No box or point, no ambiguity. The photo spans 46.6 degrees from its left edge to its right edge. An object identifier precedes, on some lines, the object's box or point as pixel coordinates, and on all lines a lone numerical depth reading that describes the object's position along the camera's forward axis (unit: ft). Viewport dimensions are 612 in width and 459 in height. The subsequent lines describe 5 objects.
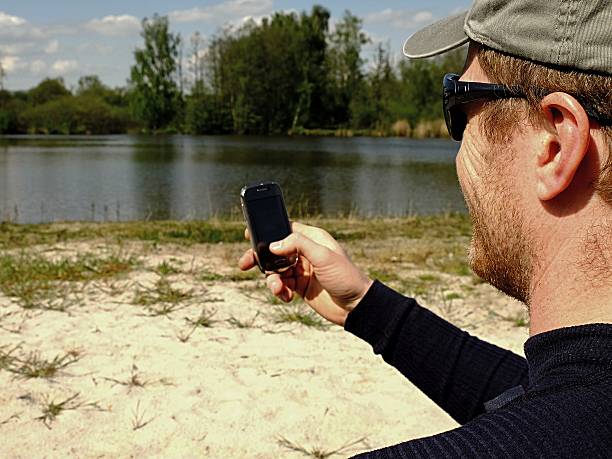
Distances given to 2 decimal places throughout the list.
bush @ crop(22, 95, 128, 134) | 230.48
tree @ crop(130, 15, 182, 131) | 243.40
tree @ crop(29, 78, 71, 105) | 256.93
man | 2.82
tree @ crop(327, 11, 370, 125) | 231.50
